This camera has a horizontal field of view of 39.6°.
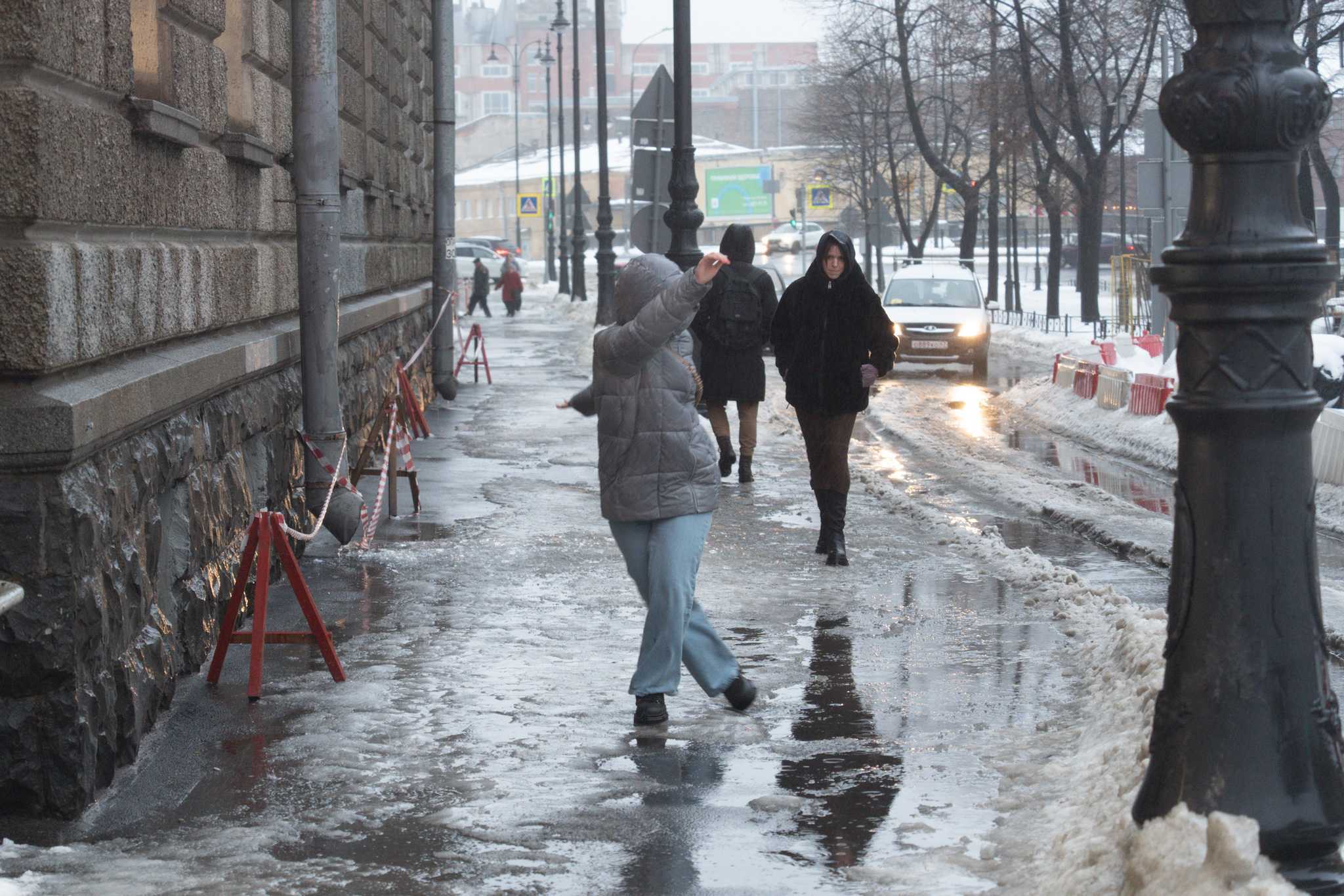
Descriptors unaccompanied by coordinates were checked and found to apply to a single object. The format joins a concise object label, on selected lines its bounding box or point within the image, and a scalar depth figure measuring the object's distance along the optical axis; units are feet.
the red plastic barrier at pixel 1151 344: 67.00
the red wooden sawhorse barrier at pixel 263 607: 21.31
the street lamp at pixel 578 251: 149.59
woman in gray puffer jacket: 19.76
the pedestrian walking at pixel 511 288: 157.07
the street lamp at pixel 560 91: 169.37
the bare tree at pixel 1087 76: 100.53
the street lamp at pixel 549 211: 214.65
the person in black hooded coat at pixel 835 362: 30.94
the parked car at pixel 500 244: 241.35
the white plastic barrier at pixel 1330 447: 39.14
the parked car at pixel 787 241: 302.86
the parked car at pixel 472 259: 190.90
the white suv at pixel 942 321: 81.61
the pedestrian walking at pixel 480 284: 153.69
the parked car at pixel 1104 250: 208.76
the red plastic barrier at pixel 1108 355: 62.64
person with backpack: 40.16
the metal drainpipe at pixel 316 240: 29.91
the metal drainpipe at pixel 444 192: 65.26
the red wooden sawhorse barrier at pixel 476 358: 75.61
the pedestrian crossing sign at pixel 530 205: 206.49
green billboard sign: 360.69
